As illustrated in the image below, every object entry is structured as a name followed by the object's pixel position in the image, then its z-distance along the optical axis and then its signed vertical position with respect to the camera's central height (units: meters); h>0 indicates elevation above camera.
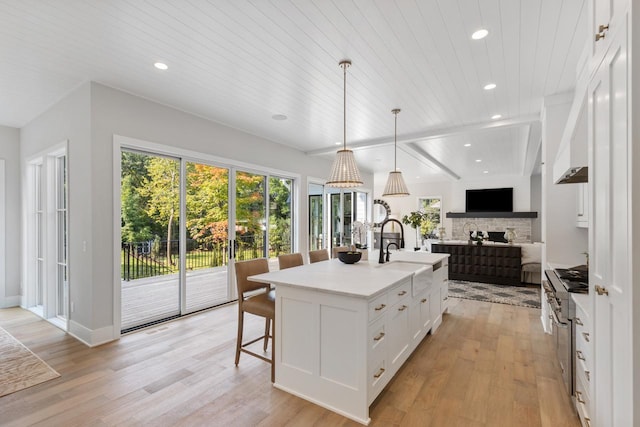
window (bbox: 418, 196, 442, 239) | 11.37 +0.00
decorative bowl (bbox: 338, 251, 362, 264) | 3.19 -0.47
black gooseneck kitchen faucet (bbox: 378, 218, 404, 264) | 3.26 -0.50
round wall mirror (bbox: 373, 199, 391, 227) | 12.70 +0.09
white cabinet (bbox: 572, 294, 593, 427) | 1.68 -0.90
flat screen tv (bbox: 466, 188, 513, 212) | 9.99 +0.41
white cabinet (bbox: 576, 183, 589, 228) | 2.83 +0.06
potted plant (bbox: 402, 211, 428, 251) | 5.96 -0.16
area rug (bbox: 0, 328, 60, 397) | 2.41 -1.36
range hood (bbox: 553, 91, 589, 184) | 1.93 +0.45
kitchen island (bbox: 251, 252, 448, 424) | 1.96 -0.86
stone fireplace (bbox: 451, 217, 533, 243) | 9.65 -0.46
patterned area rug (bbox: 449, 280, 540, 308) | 4.91 -1.45
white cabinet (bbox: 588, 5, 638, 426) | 1.01 -0.06
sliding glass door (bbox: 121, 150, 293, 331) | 3.79 -0.26
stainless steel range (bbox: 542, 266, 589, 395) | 2.16 -0.75
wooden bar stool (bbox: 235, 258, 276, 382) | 2.58 -0.78
